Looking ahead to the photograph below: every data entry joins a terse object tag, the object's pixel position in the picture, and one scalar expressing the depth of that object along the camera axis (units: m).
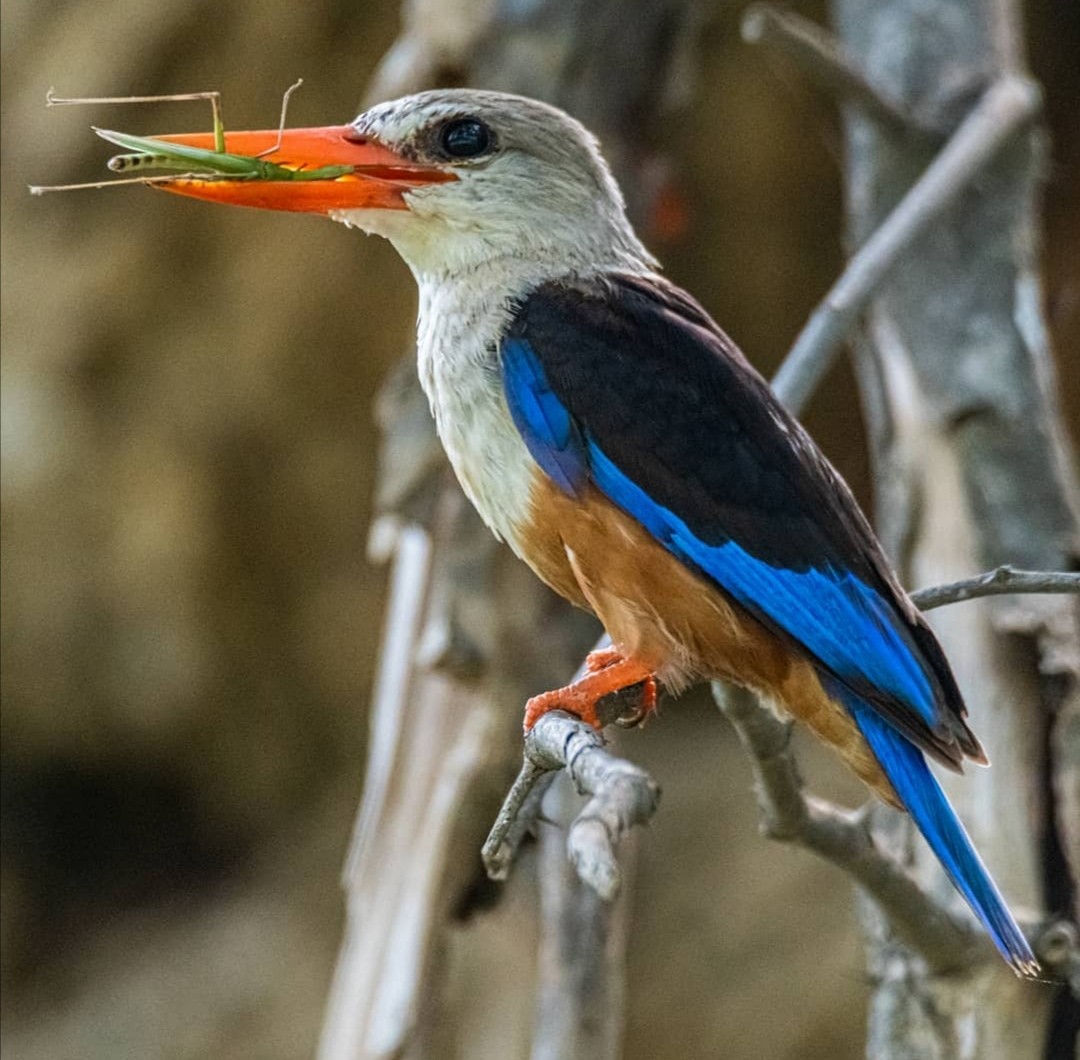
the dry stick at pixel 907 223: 5.78
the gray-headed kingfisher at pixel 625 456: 4.89
